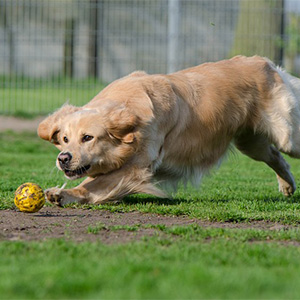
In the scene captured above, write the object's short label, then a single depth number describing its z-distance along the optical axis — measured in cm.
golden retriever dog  1110
